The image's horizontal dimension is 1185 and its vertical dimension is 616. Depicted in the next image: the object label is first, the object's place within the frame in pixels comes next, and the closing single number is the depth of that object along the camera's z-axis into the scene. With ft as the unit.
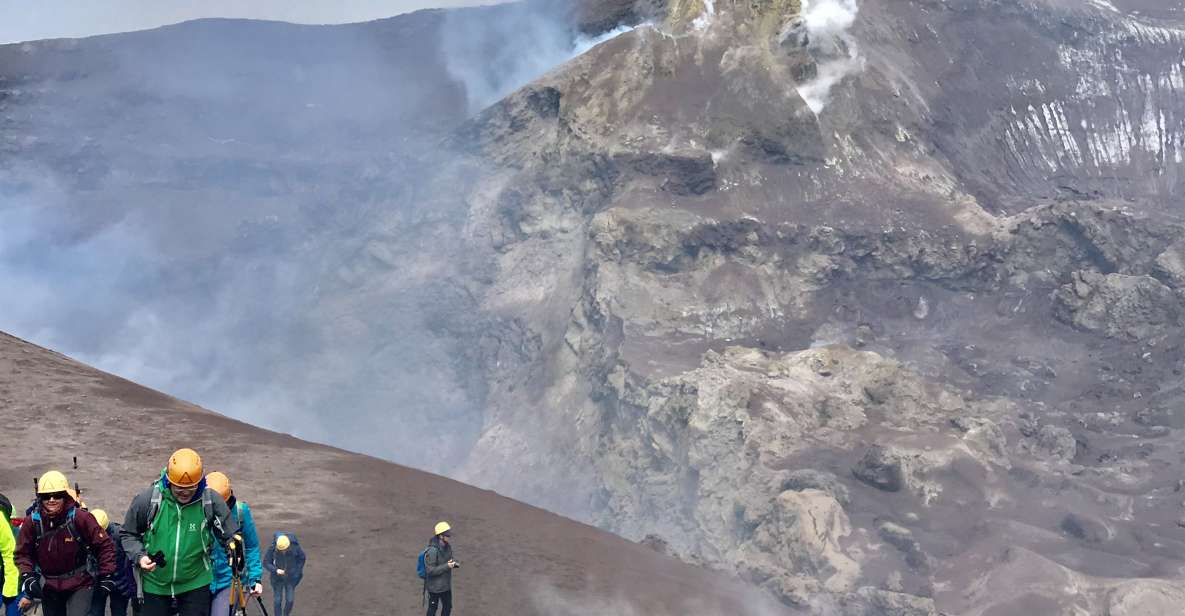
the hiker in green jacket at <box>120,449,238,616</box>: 25.67
